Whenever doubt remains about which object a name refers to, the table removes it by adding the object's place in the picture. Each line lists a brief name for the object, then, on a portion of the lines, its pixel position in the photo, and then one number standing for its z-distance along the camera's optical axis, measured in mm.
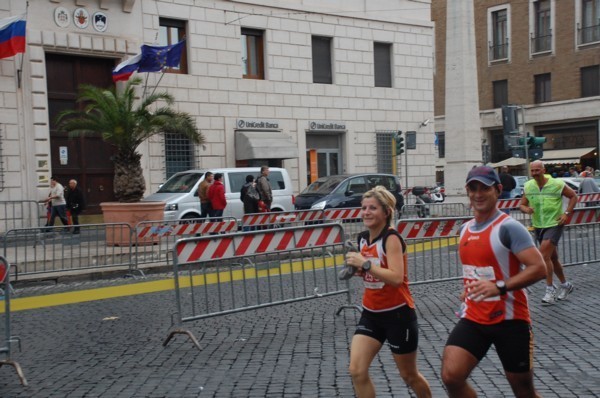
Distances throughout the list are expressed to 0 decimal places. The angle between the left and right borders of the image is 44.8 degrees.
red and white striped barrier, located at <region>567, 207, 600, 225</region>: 10703
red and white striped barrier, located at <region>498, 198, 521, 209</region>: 16328
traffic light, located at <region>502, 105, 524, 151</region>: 20859
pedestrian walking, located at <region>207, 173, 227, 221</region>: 16969
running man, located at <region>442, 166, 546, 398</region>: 3965
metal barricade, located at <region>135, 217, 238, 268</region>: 13492
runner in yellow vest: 9102
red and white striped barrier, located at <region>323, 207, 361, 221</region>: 15600
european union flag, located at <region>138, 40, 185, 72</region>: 21281
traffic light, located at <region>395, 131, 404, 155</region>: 26250
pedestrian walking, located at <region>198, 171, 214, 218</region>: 17266
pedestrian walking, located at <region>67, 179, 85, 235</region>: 19859
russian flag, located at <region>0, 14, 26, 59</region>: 19078
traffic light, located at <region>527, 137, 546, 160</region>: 20922
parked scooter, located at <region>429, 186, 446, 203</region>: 28625
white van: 18016
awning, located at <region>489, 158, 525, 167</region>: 45606
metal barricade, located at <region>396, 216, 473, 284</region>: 9523
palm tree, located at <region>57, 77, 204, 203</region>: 16703
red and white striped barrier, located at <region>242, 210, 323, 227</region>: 14148
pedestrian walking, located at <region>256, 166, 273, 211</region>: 17922
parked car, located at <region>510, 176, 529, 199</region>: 28797
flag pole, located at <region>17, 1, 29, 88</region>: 20625
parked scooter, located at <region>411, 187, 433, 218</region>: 25562
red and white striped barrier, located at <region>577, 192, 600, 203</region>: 18531
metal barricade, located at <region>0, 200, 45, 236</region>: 20156
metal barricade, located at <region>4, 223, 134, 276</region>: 12398
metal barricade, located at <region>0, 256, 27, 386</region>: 6121
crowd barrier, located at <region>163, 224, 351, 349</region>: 7906
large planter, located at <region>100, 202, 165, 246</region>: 15992
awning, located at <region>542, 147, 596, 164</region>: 44556
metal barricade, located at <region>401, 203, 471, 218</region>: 17938
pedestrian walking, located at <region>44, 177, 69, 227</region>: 19484
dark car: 20297
